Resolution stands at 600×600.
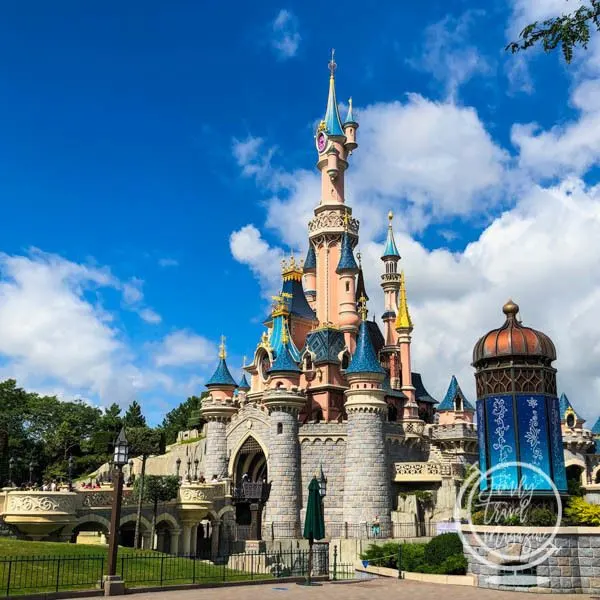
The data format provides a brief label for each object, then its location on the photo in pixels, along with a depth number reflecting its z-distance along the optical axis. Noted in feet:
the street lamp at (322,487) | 79.71
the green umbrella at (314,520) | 76.54
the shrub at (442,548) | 72.33
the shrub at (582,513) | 68.44
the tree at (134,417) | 259.39
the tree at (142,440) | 113.13
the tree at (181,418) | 264.31
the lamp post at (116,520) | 58.18
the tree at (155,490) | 108.27
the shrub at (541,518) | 69.31
